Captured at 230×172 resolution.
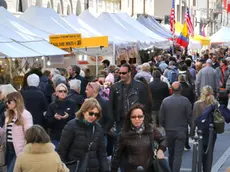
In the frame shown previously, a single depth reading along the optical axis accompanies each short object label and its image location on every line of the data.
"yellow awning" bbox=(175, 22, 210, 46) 42.12
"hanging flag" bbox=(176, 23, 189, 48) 33.16
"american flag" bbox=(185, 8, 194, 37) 36.57
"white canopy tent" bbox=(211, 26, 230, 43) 41.85
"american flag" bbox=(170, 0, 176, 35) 36.53
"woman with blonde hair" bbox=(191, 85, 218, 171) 11.57
